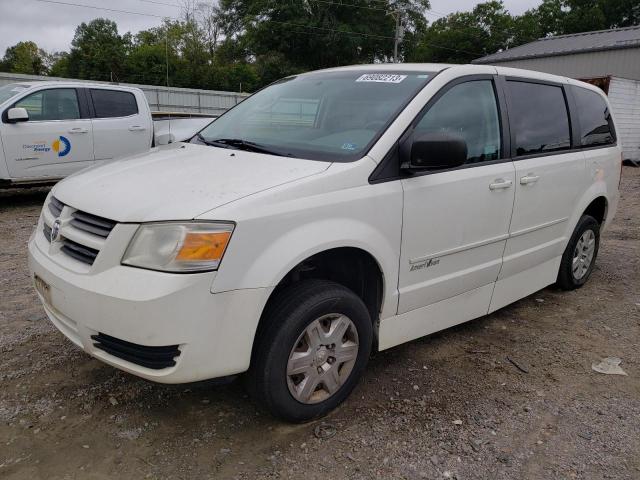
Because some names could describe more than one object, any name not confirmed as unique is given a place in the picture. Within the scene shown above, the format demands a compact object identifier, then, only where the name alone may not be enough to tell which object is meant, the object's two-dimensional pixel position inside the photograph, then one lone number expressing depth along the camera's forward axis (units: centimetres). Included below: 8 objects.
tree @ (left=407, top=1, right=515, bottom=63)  5003
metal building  2447
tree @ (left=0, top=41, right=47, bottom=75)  6794
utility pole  3747
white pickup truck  709
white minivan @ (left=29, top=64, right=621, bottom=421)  214
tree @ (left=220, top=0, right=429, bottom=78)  4150
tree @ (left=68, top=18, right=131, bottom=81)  4659
